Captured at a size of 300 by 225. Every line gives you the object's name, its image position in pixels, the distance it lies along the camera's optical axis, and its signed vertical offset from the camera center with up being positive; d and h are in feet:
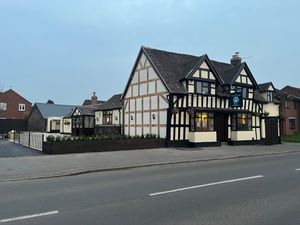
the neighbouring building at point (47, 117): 124.97 +4.83
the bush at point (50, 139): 45.35 -2.46
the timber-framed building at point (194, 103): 58.95 +6.14
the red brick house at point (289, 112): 113.98 +6.60
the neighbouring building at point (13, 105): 162.99 +14.56
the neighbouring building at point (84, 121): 95.23 +1.96
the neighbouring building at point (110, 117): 78.05 +3.14
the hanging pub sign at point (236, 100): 61.23 +6.72
